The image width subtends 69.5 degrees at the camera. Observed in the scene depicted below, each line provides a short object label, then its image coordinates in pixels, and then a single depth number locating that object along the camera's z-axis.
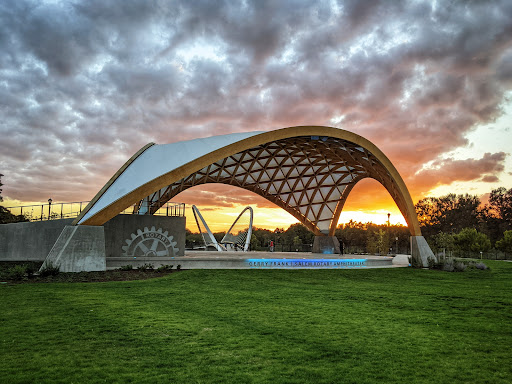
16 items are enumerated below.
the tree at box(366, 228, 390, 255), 68.25
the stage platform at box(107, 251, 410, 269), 24.23
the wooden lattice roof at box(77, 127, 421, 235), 26.39
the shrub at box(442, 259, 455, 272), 29.59
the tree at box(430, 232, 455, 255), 61.62
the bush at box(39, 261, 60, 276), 18.97
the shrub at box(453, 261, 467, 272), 29.83
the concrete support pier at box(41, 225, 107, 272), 20.28
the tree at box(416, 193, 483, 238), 94.25
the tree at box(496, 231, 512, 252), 63.22
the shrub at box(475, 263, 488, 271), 31.98
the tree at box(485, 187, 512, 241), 90.69
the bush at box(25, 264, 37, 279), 18.79
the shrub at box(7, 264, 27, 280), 18.34
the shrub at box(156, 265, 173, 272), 22.62
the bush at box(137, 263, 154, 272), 22.55
